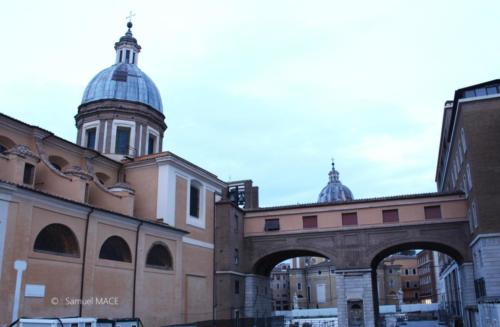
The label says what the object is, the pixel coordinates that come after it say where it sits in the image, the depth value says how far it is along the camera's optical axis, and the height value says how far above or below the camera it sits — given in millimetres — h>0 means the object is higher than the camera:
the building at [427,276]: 71888 +3865
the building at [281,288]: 88506 +2325
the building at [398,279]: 81188 +3693
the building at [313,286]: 81625 +2518
